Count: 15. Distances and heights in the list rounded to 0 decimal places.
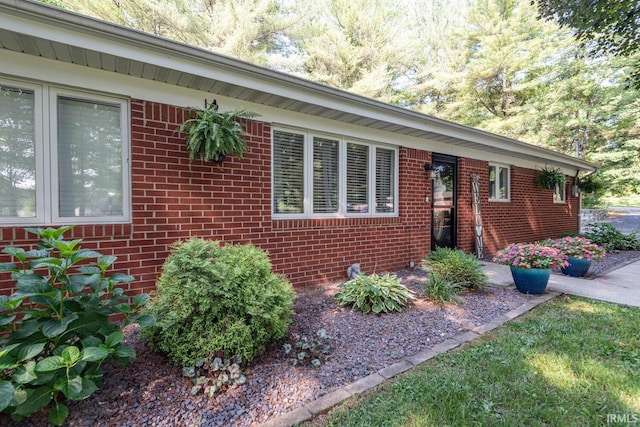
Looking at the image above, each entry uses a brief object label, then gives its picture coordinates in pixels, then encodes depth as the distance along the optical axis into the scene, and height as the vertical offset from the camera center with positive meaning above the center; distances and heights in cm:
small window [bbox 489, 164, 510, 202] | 750 +72
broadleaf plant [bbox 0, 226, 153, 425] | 153 -70
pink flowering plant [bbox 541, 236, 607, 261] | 513 -64
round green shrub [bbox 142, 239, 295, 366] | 218 -71
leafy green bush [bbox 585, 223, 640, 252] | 837 -77
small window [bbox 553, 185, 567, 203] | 948 +54
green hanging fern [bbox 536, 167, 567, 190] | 843 +91
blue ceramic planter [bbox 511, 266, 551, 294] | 418 -93
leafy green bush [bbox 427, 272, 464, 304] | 382 -101
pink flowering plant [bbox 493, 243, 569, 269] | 423 -65
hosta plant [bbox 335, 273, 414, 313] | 352 -99
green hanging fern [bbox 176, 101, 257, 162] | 313 +82
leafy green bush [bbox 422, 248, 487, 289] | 438 -87
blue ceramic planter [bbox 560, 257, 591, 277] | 520 -95
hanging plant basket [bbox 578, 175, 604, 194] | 1015 +88
